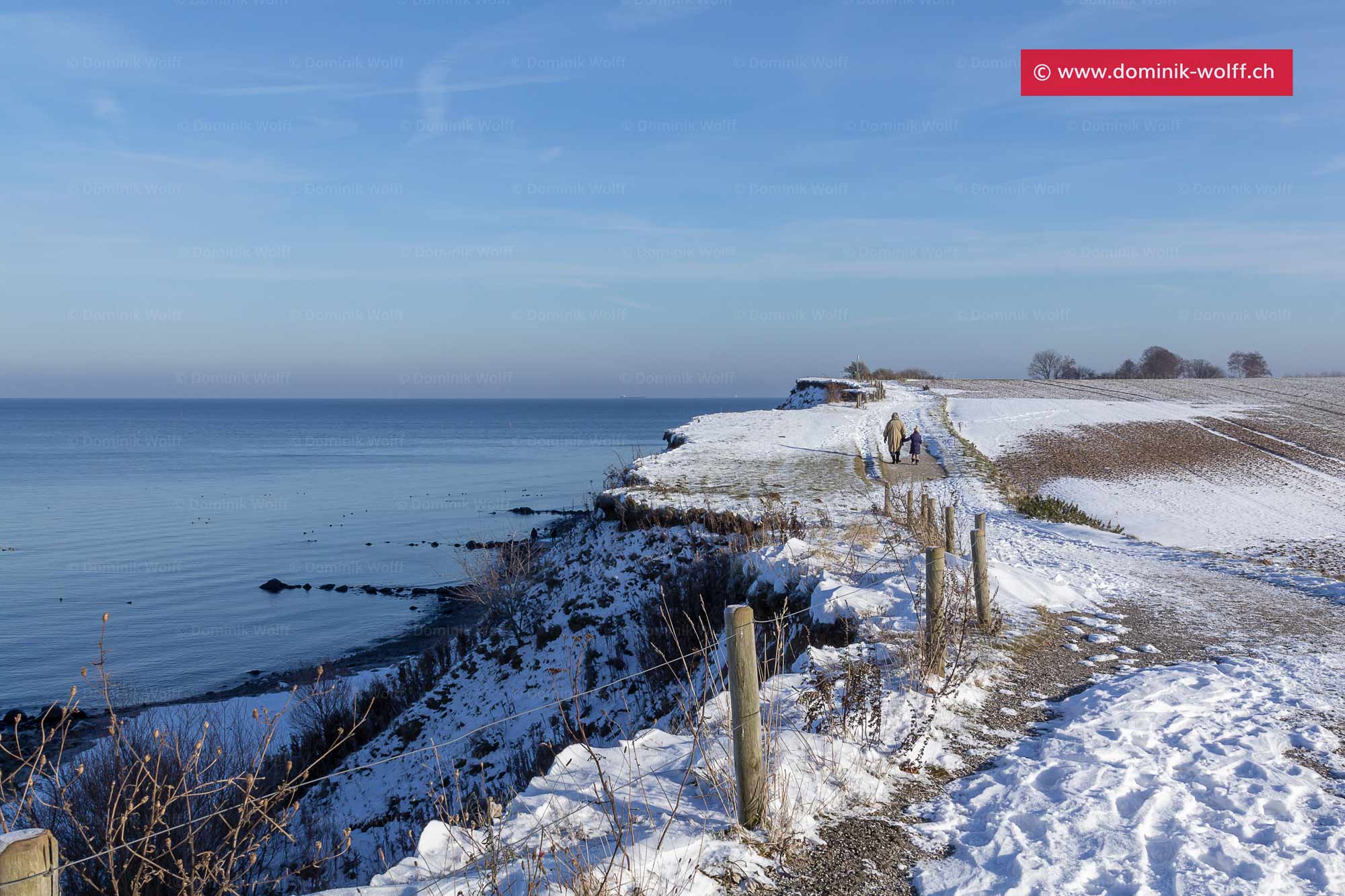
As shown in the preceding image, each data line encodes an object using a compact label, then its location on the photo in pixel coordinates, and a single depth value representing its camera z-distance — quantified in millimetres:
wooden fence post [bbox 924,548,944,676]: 7785
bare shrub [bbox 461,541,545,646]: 16312
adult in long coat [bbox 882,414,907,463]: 27656
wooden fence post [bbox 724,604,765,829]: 4863
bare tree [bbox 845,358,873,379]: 68681
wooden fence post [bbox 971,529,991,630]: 9734
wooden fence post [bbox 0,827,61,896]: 2936
